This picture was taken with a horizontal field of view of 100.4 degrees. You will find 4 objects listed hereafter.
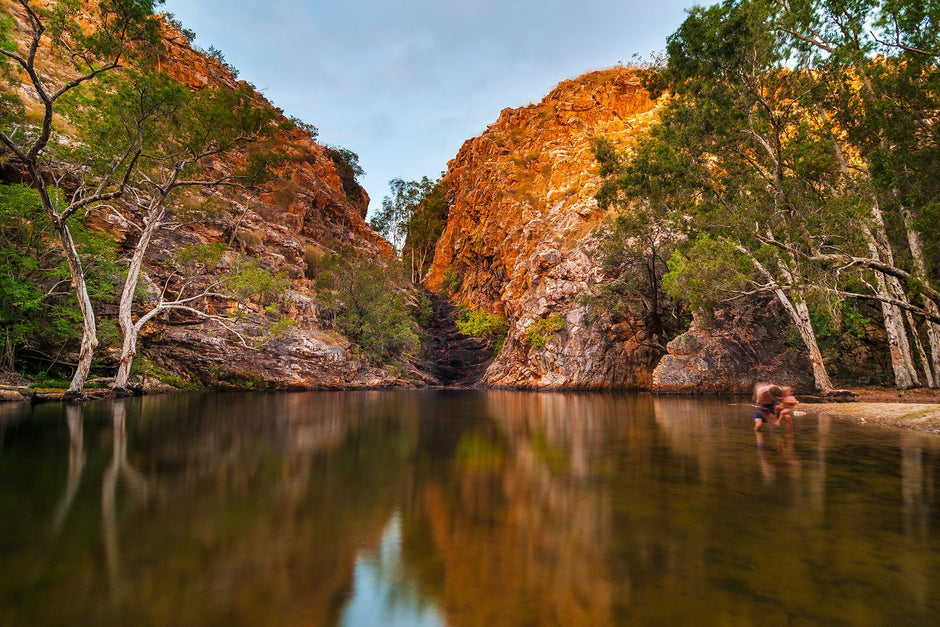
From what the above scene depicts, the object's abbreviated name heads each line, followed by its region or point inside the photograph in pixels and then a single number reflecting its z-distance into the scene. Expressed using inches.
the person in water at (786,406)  378.3
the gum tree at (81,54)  526.6
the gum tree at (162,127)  667.4
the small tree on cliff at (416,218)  2915.8
